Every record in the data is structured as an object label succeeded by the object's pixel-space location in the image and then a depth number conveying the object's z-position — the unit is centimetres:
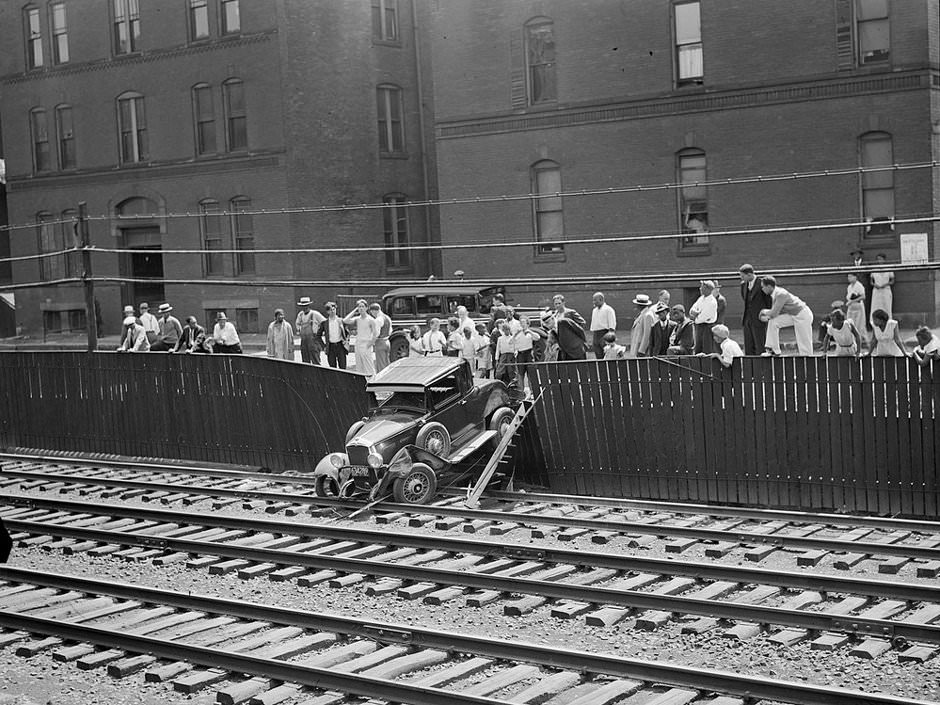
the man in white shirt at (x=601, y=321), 2123
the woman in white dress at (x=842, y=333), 1728
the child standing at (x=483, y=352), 2294
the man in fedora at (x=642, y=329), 1936
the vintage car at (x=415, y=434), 1396
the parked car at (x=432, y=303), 3030
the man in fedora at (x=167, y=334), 2566
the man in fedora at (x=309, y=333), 2541
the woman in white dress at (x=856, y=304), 2253
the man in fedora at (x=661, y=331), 1858
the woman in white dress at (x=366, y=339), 2303
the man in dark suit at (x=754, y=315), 1673
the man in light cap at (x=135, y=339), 2609
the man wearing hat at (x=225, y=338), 2388
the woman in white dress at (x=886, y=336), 1555
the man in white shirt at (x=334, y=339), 2464
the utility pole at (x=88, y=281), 1919
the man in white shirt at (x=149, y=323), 2762
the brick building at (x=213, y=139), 3991
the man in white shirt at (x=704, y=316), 1803
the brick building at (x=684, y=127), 3097
